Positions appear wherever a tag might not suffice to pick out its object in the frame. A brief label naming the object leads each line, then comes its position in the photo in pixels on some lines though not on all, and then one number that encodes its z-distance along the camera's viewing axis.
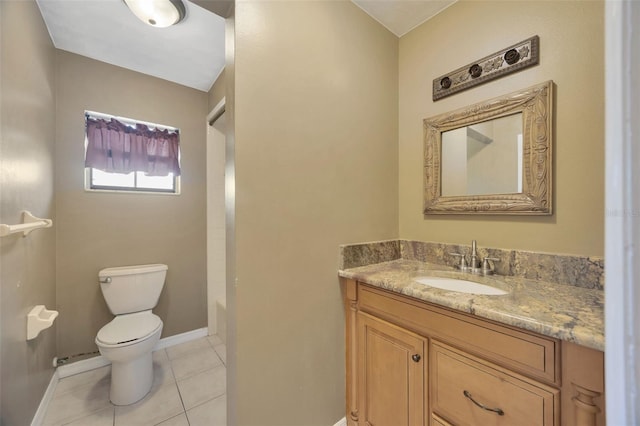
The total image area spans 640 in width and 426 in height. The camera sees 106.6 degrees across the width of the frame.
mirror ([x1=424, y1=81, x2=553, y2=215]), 1.09
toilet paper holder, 1.24
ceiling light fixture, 1.35
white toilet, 1.52
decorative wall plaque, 1.11
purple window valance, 1.93
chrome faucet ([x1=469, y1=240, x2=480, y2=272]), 1.24
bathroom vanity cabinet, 0.65
